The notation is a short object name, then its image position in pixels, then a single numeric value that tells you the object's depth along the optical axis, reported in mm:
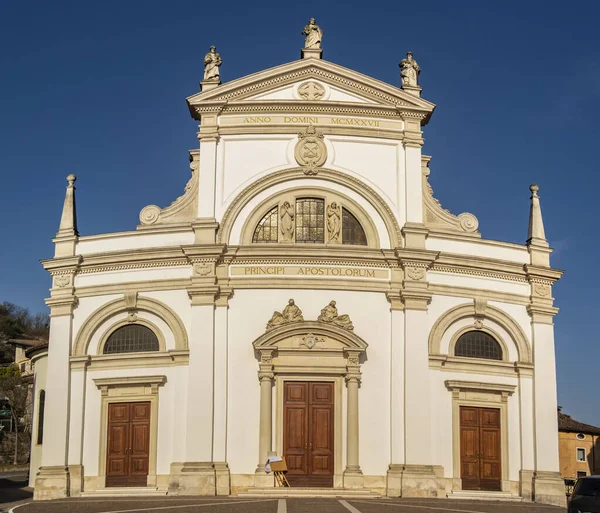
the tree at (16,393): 62219
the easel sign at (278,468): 27036
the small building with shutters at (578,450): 45781
